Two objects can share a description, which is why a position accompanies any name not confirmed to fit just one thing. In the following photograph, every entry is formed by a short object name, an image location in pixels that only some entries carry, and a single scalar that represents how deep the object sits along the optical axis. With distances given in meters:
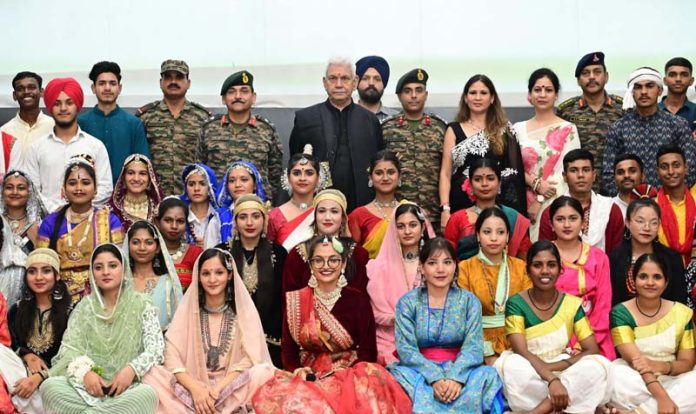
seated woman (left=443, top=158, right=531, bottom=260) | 7.61
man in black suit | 8.45
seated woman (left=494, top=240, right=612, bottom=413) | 6.61
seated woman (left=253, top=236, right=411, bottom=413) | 6.59
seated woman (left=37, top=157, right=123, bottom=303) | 7.52
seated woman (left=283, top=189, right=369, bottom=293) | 7.32
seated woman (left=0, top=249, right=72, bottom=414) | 6.93
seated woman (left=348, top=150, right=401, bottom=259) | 7.85
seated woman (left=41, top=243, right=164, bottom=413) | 6.57
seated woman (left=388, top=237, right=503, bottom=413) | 6.59
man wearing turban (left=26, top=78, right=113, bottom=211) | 8.31
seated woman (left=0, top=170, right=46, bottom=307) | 7.39
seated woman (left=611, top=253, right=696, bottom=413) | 6.70
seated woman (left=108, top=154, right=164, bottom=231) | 7.92
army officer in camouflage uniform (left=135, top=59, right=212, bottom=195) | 8.77
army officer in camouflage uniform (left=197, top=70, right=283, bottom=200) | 8.53
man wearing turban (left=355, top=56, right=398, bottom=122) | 9.13
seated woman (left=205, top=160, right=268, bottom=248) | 7.89
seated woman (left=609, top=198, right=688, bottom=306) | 7.32
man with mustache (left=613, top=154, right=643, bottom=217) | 7.91
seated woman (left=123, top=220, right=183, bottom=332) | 7.27
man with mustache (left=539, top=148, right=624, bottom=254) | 7.71
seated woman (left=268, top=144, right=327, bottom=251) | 7.93
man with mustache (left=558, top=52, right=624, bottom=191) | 8.62
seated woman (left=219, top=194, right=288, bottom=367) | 7.41
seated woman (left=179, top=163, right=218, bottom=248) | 7.97
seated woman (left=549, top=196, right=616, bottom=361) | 7.08
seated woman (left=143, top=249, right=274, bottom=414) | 6.69
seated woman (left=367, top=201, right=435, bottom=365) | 7.31
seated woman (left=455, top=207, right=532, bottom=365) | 7.11
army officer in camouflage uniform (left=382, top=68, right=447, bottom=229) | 8.43
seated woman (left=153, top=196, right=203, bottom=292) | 7.57
